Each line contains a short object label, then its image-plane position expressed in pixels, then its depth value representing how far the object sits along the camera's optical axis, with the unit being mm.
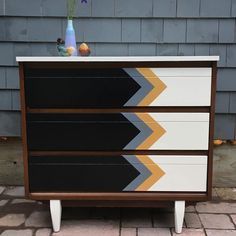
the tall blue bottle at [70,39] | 2654
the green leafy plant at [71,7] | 3152
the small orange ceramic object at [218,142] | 3376
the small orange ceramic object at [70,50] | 2598
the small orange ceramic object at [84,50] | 2662
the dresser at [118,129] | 2389
